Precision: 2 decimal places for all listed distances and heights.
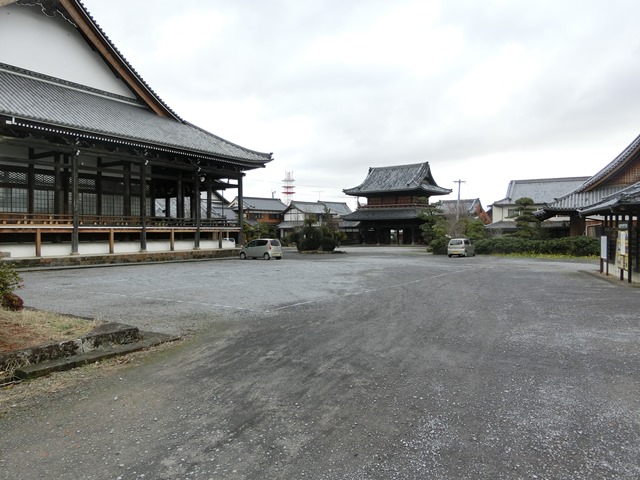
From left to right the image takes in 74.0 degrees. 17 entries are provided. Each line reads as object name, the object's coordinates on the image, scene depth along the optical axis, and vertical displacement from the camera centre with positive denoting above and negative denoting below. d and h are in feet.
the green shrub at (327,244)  117.19 -3.51
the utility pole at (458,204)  158.77 +10.04
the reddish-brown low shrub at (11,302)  18.45 -3.13
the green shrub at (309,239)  117.60 -2.15
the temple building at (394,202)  166.81 +12.14
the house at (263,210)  205.36 +10.87
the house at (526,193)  167.63 +15.58
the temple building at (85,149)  59.26 +13.47
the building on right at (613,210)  42.04 +2.59
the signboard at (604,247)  50.93 -1.95
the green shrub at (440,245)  112.37 -3.83
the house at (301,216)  192.65 +7.51
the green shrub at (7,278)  17.44 -1.96
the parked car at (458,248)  100.42 -3.99
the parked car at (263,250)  85.81 -3.76
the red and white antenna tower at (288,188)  357.82 +36.79
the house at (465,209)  160.13 +10.25
